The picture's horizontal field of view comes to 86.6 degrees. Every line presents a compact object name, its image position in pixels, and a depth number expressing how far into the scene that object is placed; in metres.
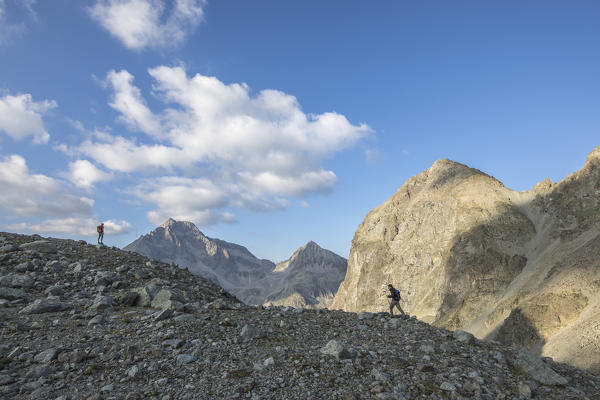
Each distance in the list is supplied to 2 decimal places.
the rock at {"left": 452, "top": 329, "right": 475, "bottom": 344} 13.21
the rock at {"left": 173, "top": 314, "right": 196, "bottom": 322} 12.49
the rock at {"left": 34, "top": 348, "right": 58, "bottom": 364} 9.41
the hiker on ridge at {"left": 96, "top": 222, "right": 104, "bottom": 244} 32.98
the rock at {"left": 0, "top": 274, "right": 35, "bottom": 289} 16.23
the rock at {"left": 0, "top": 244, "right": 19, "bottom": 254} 20.14
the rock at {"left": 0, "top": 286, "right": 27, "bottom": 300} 15.16
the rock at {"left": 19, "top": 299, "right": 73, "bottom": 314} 13.67
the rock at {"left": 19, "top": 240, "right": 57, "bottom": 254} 21.25
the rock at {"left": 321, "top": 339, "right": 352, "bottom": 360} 10.25
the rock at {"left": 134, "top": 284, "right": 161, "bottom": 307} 15.87
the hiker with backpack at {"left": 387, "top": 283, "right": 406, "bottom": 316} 20.71
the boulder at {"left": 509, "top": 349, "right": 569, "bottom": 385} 10.52
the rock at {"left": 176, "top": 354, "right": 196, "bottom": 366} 9.42
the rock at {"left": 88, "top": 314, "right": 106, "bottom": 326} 12.51
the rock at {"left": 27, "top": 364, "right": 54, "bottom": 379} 8.68
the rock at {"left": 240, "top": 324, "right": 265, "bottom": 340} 11.55
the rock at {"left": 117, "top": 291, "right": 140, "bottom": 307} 15.62
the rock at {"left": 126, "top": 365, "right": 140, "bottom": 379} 8.69
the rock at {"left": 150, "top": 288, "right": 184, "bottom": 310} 14.64
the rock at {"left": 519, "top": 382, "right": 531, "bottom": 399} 9.34
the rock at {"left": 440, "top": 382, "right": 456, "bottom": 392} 8.86
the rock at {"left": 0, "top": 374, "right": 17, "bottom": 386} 8.31
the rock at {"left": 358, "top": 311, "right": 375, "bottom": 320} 16.63
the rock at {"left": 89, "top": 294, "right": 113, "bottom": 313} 14.32
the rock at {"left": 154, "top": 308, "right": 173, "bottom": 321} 12.79
